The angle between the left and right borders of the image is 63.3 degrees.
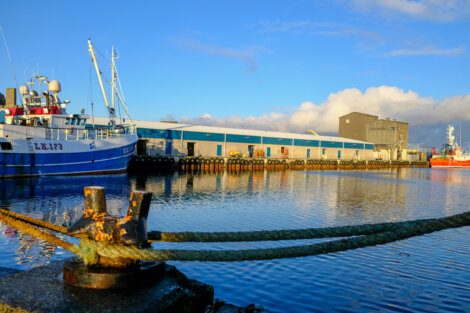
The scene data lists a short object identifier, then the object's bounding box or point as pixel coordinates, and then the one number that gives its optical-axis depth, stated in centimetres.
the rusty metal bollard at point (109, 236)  296
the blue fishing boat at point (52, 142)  3616
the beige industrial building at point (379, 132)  10438
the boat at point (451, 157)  11400
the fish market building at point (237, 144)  6146
